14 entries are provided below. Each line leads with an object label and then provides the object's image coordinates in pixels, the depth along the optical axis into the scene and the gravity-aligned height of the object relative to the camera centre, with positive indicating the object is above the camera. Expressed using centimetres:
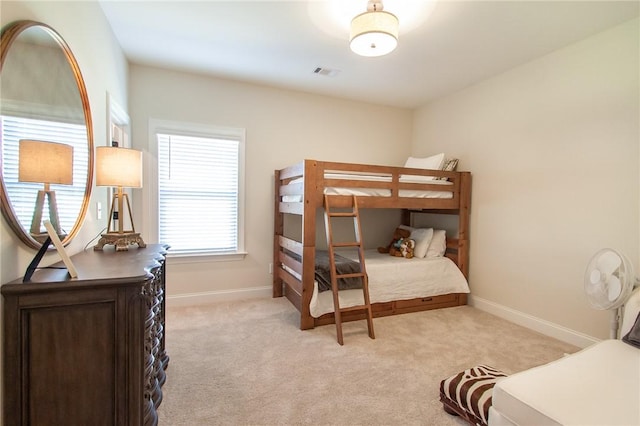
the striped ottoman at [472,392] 156 -100
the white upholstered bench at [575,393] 118 -79
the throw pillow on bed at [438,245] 371 -44
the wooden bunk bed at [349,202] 290 +8
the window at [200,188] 343 +23
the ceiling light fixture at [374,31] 198 +119
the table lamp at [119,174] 183 +20
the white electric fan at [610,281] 192 -47
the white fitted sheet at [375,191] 304 +20
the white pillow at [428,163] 355 +60
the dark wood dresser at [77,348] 117 -58
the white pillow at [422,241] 369 -39
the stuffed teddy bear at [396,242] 384 -43
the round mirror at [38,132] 121 +35
